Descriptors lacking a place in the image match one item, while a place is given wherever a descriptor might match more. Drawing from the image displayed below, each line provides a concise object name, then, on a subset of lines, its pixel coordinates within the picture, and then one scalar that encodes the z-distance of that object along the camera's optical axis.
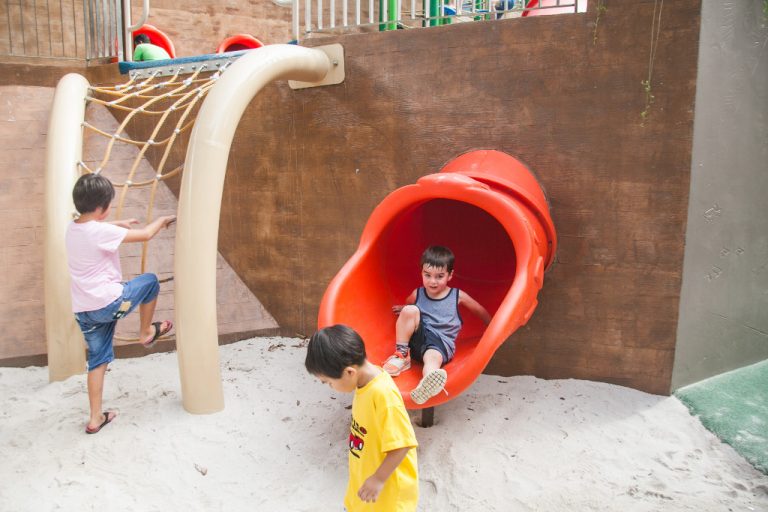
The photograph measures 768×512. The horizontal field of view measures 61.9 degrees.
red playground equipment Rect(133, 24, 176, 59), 6.98
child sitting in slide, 3.25
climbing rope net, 4.89
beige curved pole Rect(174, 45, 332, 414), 3.36
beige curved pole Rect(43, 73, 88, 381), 3.94
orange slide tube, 3.06
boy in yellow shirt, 1.89
